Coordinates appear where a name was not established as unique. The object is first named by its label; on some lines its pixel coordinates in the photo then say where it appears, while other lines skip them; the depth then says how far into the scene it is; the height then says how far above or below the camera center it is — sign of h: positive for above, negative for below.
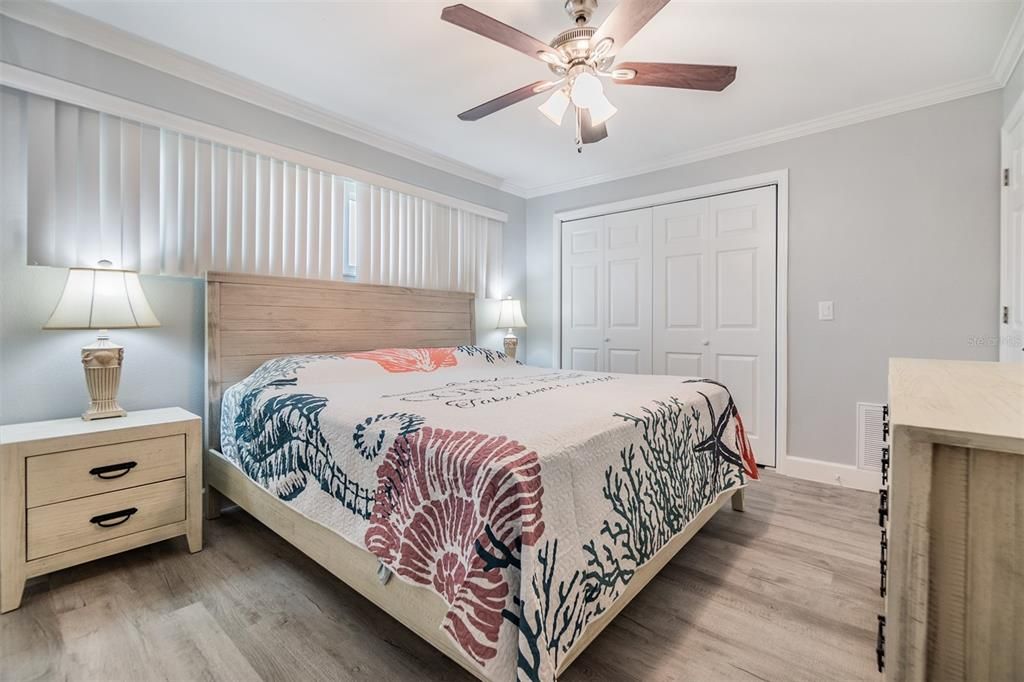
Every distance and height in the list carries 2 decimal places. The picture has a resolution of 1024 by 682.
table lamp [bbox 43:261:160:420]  1.78 +0.08
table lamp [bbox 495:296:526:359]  3.84 +0.17
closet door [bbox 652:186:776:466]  3.08 +0.32
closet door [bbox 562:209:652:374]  3.65 +0.41
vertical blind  1.90 +0.70
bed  0.99 -0.43
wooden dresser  0.50 -0.25
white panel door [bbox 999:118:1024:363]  2.02 +0.43
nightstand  1.52 -0.60
